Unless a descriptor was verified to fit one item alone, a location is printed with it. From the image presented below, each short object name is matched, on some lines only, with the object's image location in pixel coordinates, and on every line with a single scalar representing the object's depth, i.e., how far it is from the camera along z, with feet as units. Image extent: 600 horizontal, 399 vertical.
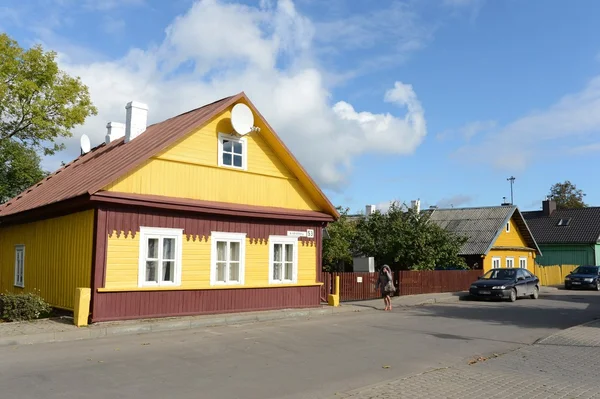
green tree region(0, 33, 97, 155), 69.72
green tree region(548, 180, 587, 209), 264.11
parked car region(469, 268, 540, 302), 78.23
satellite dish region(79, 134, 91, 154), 74.38
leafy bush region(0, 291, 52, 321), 43.11
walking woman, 62.44
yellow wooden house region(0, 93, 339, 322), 45.47
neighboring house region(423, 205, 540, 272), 110.01
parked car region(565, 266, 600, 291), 114.37
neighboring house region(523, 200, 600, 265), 156.35
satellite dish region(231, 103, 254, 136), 53.06
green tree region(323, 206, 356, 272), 95.66
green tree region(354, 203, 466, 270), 87.20
